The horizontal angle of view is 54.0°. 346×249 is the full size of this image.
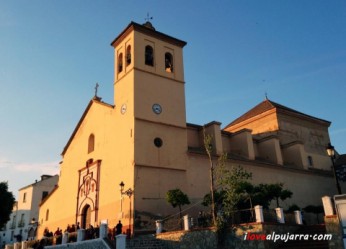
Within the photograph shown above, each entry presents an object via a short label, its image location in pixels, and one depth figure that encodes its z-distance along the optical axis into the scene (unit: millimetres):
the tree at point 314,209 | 23969
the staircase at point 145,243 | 15547
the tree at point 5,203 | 29875
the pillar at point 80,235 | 17195
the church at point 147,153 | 19672
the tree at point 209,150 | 14281
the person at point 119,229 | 17000
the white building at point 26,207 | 43500
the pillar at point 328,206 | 11648
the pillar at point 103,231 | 15547
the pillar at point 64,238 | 18266
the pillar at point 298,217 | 15702
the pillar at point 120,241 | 14578
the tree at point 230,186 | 14453
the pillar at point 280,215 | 14667
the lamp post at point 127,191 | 18531
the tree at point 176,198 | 18016
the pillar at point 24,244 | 21452
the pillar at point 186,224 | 15266
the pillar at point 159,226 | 16406
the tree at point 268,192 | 18844
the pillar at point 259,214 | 13658
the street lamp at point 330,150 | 14075
